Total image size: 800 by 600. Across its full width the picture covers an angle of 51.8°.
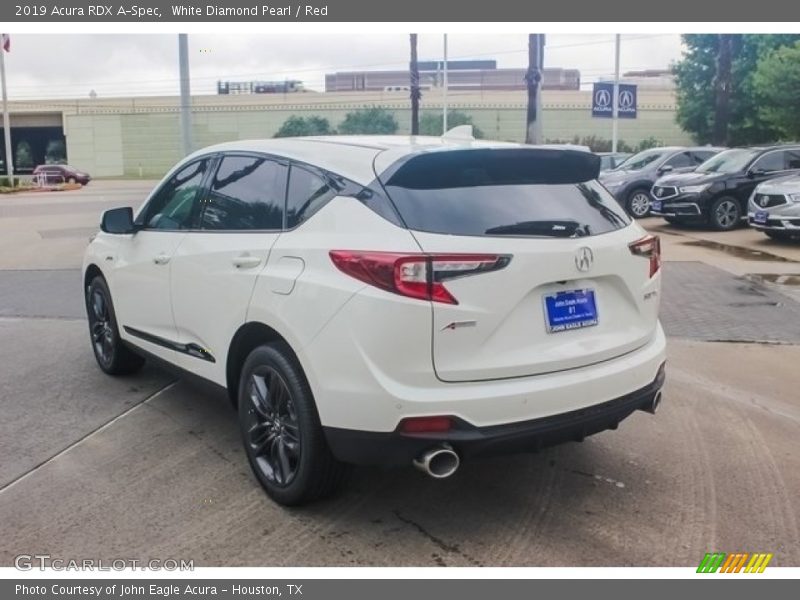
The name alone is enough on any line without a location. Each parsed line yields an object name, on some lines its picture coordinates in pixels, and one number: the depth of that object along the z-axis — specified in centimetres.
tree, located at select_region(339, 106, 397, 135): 6438
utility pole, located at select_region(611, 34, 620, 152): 2835
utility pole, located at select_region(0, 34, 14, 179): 4578
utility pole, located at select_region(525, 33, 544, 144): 2708
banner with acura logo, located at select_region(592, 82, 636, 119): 2820
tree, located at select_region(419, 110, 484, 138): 6462
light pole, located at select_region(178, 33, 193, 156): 1373
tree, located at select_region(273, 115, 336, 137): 6617
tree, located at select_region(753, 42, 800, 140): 3019
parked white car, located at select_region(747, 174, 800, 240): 1355
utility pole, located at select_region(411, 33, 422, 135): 4235
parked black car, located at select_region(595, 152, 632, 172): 2535
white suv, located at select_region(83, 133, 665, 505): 335
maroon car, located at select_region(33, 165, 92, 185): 5206
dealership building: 6775
